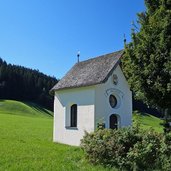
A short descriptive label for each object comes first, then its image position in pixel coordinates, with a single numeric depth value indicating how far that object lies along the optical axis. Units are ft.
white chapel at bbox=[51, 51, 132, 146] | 45.51
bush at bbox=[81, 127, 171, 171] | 26.51
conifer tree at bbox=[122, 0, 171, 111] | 28.62
